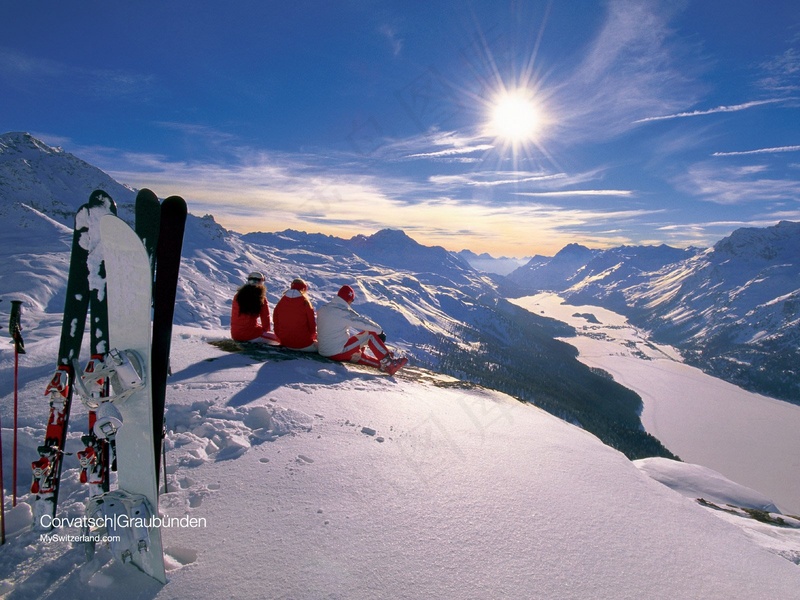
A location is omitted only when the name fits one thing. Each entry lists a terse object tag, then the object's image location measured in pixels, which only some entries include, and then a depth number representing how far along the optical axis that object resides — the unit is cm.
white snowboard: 289
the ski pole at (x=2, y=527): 276
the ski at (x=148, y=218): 360
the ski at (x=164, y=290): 312
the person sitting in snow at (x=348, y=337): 994
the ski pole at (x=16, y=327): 338
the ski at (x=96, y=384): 262
